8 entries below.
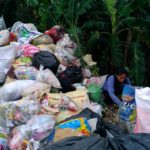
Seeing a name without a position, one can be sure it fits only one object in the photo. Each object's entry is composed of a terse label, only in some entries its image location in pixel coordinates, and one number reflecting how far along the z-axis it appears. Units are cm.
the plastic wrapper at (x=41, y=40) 591
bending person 503
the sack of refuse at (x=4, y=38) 580
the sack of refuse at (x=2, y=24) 681
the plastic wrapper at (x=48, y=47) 555
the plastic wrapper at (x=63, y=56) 547
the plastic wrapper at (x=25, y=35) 595
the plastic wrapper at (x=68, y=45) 570
